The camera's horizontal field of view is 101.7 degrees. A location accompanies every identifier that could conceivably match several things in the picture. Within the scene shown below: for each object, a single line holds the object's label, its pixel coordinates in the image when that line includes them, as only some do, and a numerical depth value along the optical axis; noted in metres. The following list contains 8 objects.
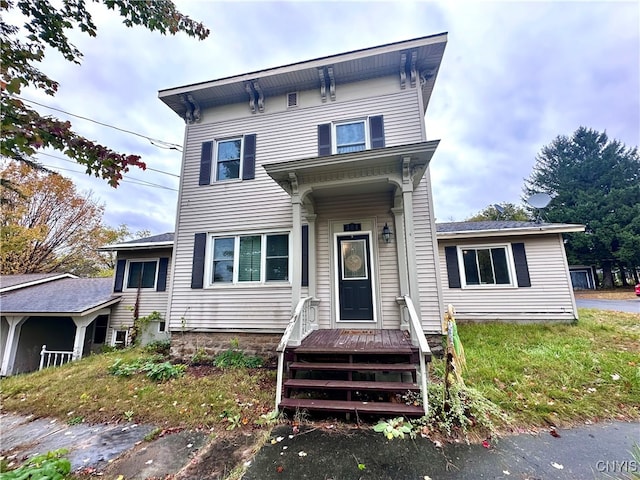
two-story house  5.65
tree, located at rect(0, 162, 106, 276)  14.80
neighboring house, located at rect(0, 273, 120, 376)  8.73
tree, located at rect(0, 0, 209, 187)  2.61
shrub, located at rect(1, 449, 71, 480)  2.21
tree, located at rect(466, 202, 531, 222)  27.29
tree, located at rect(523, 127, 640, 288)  19.16
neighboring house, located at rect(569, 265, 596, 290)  22.53
